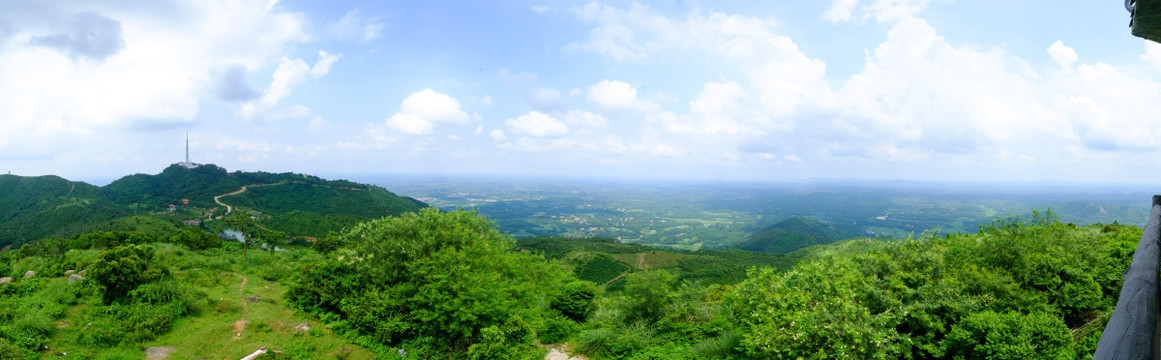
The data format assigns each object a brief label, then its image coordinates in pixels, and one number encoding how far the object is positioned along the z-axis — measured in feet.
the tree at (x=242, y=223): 93.45
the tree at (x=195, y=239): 99.22
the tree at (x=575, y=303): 75.82
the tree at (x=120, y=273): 52.42
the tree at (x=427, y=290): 54.65
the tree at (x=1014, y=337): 38.96
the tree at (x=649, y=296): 65.31
